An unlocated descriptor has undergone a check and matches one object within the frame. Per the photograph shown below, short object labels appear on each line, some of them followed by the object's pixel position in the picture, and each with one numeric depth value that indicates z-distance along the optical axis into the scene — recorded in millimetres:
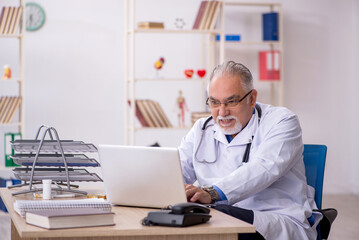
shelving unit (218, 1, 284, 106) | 5968
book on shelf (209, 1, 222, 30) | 5766
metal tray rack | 2238
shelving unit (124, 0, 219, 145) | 5660
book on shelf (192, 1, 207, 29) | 5773
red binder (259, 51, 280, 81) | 6371
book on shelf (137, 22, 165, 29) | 5628
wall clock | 6062
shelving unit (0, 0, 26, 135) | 5449
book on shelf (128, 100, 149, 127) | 5723
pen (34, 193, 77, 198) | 2147
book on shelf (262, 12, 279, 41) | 6367
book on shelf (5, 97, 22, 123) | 5488
